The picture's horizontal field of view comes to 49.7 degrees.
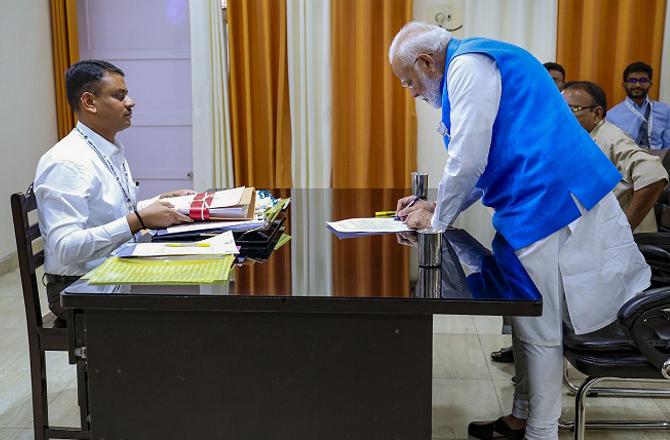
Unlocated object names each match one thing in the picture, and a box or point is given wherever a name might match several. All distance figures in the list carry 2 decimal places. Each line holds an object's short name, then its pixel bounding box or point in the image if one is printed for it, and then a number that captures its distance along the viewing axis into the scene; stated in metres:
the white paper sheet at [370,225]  2.05
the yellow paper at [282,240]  1.91
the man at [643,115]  4.30
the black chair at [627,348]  1.67
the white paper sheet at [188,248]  1.67
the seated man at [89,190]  2.01
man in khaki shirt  2.90
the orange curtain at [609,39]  4.45
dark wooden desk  1.44
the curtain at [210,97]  4.69
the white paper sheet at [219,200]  2.01
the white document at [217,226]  1.90
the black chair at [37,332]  2.03
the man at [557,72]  3.92
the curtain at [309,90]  4.66
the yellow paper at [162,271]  1.49
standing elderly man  1.79
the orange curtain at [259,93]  4.70
